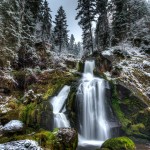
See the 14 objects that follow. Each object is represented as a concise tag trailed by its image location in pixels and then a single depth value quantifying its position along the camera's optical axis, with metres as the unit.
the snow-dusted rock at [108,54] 20.88
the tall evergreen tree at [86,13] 28.64
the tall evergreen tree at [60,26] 40.16
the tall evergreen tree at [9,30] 13.65
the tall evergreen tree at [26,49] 18.34
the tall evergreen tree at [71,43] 71.09
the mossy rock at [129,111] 13.88
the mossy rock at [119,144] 8.28
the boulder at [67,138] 7.77
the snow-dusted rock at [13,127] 8.23
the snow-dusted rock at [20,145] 4.82
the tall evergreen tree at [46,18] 39.09
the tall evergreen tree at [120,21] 28.19
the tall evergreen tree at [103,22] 30.76
